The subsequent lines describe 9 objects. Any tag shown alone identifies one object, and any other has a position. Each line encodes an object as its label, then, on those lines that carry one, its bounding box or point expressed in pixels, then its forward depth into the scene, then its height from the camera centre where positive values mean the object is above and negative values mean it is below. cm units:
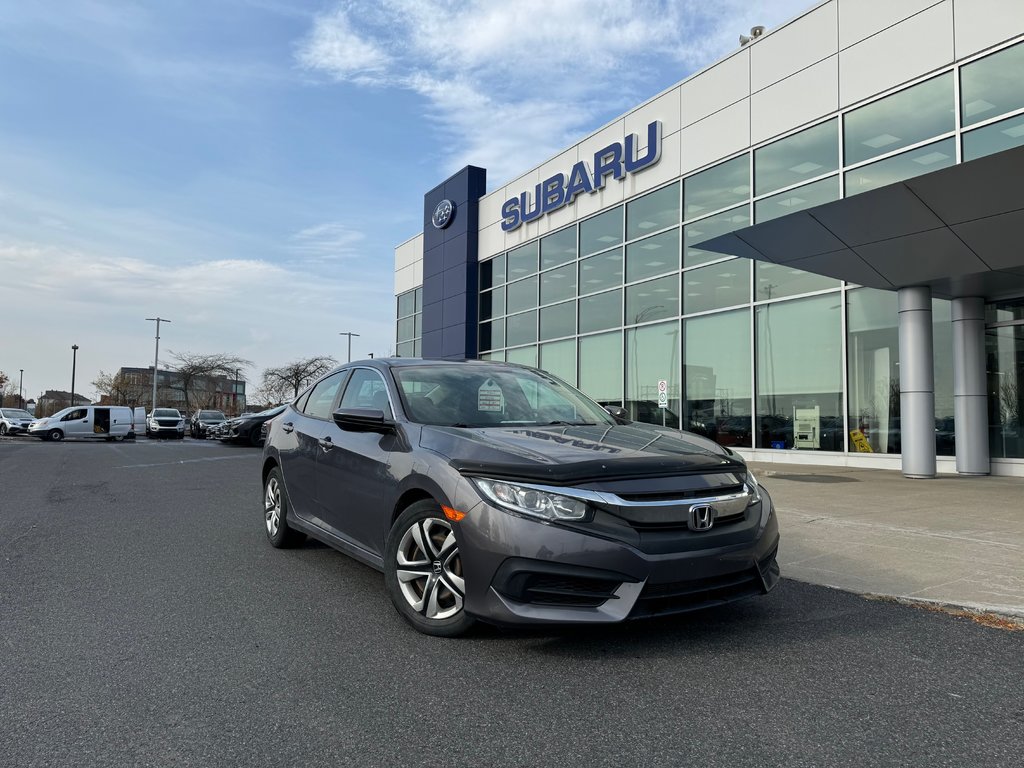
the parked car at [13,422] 4106 -57
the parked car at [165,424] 3688 -53
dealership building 1145 +293
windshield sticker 471 +12
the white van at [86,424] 3319 -52
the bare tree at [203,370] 6531 +386
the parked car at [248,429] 2388 -47
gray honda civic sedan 329 -46
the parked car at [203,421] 3391 -32
